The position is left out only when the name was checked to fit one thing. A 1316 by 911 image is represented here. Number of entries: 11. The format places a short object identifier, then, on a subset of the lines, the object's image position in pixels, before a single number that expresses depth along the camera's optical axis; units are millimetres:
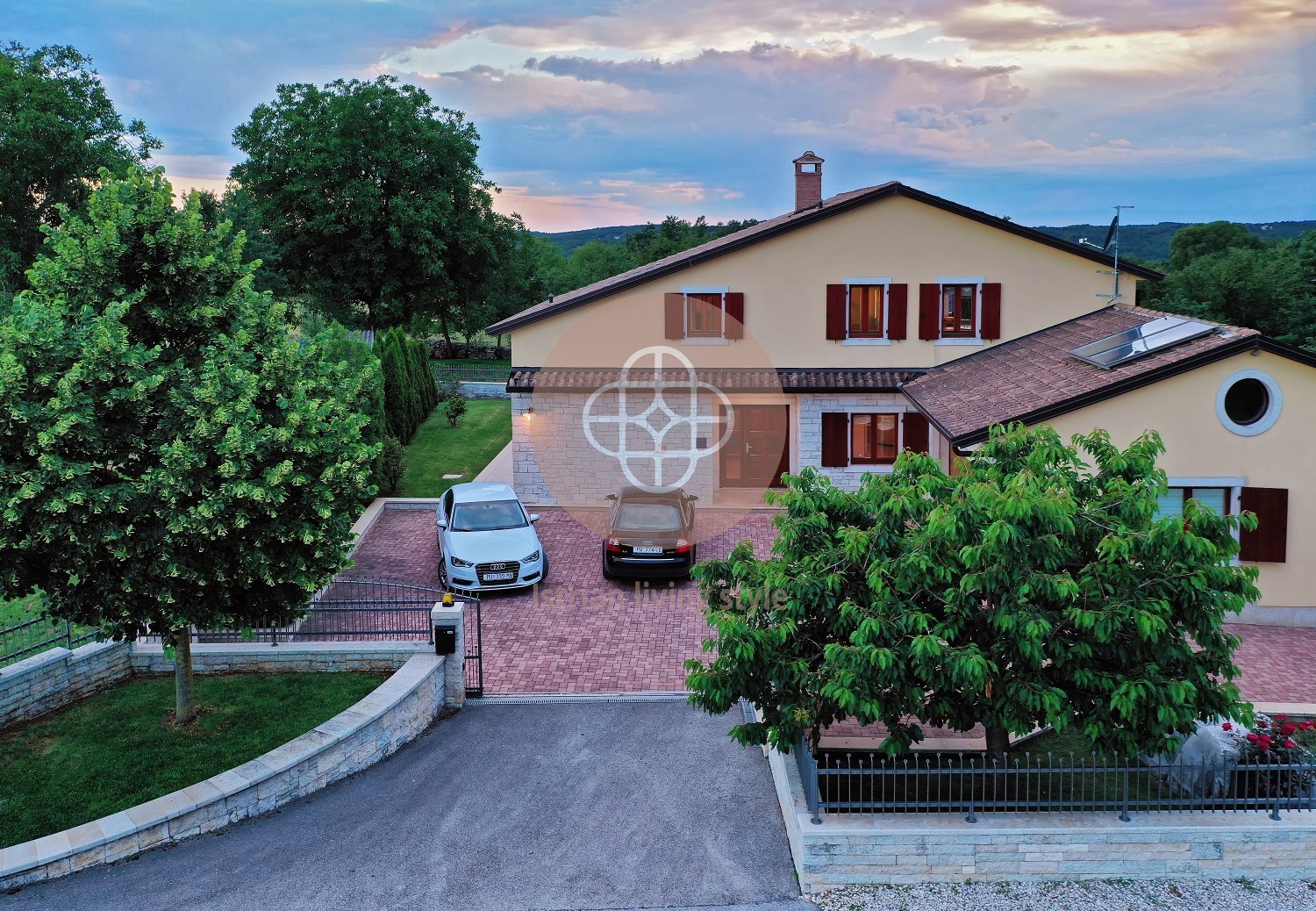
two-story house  23000
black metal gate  13523
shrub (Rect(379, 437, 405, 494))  24594
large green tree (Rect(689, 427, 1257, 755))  8289
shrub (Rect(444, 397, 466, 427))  33781
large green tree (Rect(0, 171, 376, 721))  9570
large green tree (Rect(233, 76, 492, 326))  45750
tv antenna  20919
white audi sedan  17375
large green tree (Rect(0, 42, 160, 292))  39000
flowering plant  9367
